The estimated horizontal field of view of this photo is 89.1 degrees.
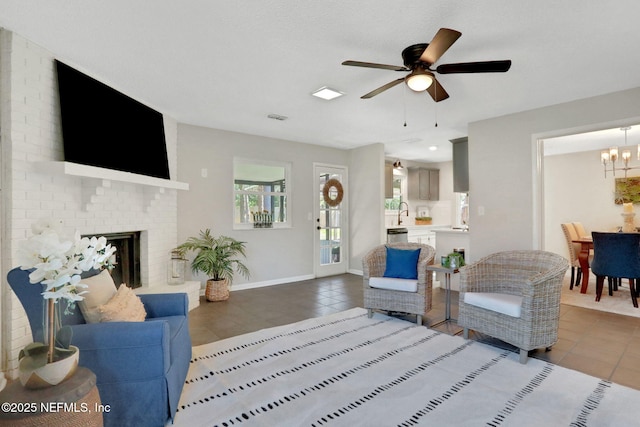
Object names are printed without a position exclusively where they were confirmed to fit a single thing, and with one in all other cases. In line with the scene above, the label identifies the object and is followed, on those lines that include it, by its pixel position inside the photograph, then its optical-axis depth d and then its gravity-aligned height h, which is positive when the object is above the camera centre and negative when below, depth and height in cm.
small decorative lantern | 418 -69
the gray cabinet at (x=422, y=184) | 786 +70
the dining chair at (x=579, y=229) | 560 -32
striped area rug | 192 -120
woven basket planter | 443 -103
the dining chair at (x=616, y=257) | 407 -60
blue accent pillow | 356 -56
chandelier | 557 +94
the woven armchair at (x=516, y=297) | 260 -76
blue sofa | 174 -78
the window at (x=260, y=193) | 526 +36
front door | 614 -13
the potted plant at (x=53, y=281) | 129 -26
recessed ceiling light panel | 341 +131
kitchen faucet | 781 +8
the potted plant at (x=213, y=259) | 441 -60
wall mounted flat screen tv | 283 +90
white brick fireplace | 239 +36
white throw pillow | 195 -50
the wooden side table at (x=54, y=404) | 120 -72
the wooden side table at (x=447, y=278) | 344 -72
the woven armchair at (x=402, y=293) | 342 -87
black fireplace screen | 365 -48
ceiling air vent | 433 +132
